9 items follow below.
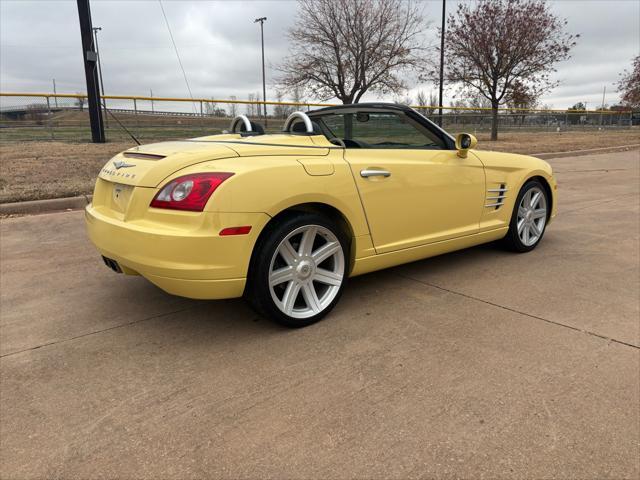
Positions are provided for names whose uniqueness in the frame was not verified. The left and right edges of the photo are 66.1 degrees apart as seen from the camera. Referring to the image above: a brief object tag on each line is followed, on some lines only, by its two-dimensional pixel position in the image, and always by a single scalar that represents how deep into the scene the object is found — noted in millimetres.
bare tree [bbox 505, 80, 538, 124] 24812
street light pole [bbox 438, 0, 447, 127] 23688
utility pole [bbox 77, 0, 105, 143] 11244
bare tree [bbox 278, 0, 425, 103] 23406
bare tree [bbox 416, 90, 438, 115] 40050
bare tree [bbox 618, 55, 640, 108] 39109
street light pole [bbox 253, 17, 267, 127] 37644
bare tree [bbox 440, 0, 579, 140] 23203
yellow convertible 2660
